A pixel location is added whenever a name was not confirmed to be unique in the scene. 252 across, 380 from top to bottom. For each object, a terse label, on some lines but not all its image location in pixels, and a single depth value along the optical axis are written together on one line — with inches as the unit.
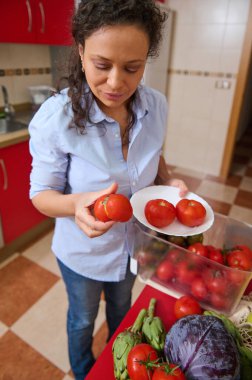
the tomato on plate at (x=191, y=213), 28.3
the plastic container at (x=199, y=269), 24.4
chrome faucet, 77.5
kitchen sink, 74.1
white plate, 28.0
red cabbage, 16.9
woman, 22.0
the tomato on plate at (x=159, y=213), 27.8
